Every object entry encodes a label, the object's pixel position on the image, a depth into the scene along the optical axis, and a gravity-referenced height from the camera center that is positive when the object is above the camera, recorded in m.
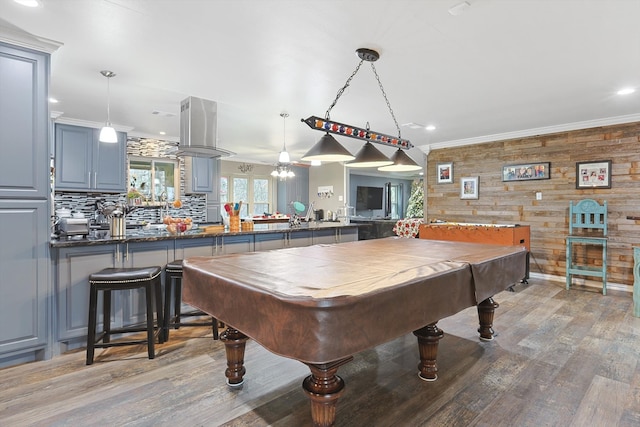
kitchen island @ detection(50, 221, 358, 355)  2.53 -0.47
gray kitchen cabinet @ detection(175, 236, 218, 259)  3.15 -0.41
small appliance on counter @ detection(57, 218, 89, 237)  2.78 -0.20
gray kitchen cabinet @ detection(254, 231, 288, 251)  3.76 -0.41
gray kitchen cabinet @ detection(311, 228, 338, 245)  4.41 -0.40
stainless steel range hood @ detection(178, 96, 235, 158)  3.70 +0.91
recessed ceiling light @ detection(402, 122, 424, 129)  4.99 +1.29
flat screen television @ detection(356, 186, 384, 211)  10.83 +0.35
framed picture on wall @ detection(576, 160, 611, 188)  4.61 +0.53
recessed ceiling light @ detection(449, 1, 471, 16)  2.01 +1.26
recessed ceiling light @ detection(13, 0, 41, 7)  2.02 +1.25
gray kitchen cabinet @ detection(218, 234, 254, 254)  3.46 -0.41
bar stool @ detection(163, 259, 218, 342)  2.78 -0.86
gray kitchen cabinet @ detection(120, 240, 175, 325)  2.83 -0.51
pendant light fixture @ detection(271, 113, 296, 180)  6.69 +0.79
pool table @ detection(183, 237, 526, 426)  1.18 -0.40
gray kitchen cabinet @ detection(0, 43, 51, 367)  2.32 -0.01
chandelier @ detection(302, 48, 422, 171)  2.67 +0.53
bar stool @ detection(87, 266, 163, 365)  2.35 -0.60
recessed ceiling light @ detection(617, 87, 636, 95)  3.44 +1.28
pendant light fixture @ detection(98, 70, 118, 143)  3.30 +0.71
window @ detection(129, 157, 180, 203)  6.04 +0.52
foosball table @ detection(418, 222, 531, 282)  4.48 -0.35
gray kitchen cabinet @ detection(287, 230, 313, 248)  4.10 -0.40
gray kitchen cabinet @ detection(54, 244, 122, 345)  2.52 -0.63
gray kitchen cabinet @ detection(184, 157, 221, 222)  6.33 +0.50
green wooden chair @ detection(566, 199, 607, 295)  4.35 -0.37
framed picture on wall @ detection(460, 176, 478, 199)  5.98 +0.41
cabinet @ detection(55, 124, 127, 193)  4.84 +0.67
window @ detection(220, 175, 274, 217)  8.81 +0.39
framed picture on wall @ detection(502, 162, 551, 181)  5.16 +0.63
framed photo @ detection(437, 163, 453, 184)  6.33 +0.71
